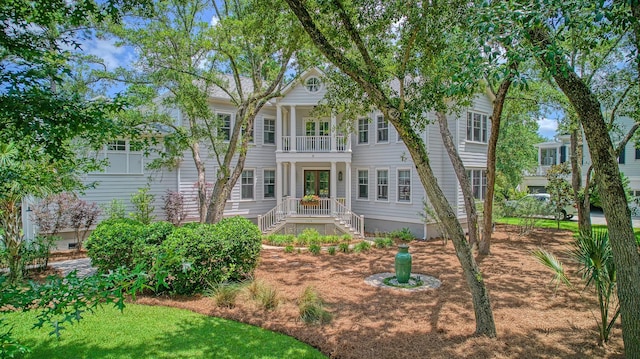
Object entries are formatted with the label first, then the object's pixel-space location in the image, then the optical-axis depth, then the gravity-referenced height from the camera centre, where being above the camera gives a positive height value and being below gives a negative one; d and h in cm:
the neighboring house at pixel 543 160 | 3375 +231
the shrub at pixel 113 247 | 807 -148
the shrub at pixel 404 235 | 1577 -230
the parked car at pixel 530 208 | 1631 -116
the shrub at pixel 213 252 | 771 -156
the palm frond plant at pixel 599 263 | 517 -116
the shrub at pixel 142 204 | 1403 -94
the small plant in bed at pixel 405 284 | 881 -250
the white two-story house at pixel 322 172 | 1625 +50
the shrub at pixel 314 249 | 1276 -238
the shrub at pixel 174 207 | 1549 -111
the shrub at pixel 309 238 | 1462 -229
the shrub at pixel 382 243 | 1394 -234
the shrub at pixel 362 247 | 1313 -240
